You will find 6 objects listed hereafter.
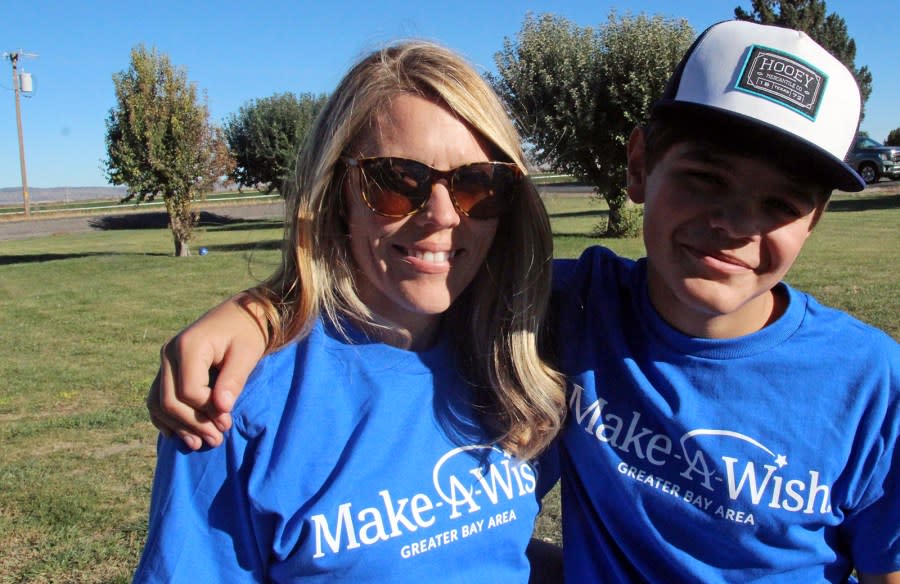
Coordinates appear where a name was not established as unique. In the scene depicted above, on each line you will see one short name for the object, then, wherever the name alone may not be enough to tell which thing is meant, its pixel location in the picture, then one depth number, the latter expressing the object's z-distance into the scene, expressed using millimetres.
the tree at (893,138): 43156
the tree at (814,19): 36219
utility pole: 42406
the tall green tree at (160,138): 19062
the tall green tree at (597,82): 17266
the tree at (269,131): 35094
